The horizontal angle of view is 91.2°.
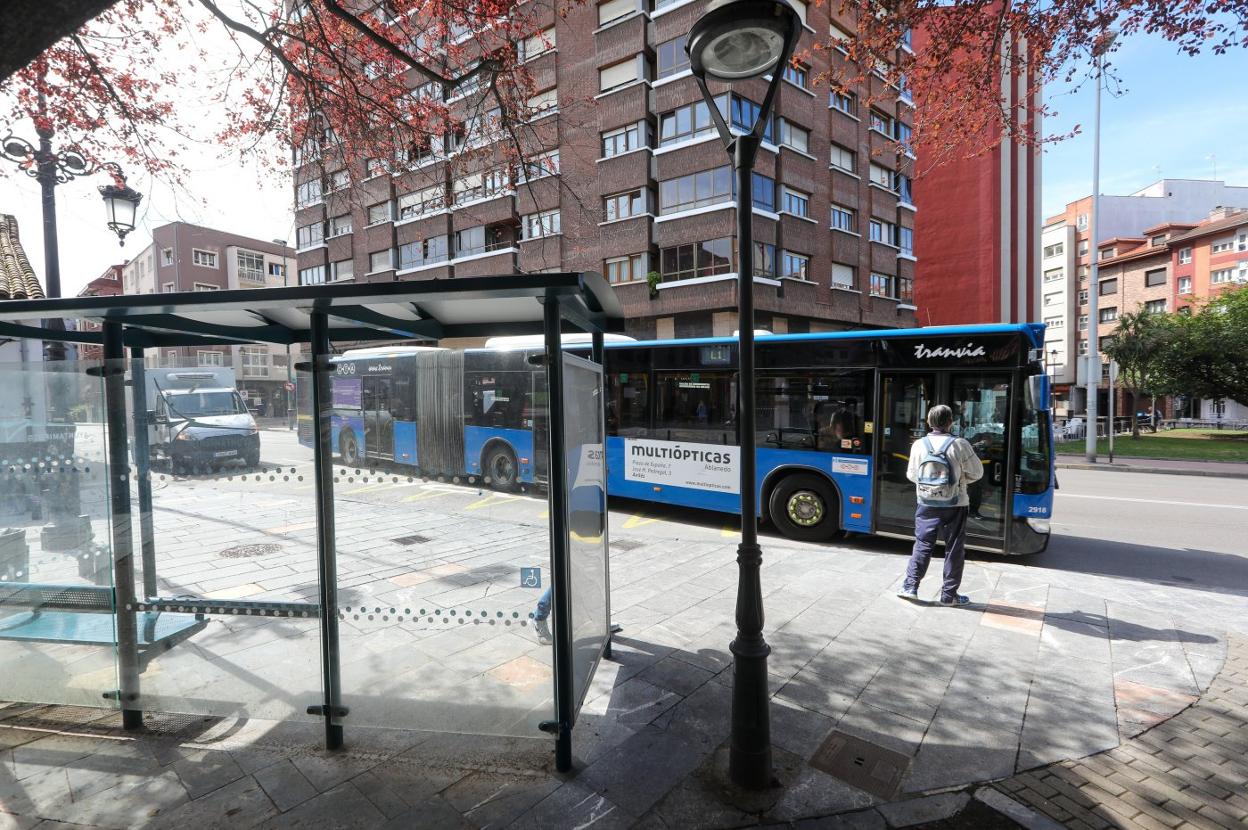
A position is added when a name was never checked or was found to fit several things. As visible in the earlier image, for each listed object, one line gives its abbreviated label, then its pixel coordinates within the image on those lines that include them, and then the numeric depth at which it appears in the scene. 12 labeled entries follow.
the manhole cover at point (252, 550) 3.56
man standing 5.61
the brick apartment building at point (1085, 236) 52.88
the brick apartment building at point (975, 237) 32.97
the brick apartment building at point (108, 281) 50.33
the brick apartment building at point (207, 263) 53.66
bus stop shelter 3.25
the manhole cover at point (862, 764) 3.18
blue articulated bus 7.25
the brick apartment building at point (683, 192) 23.20
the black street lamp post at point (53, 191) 7.20
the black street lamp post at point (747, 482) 3.04
